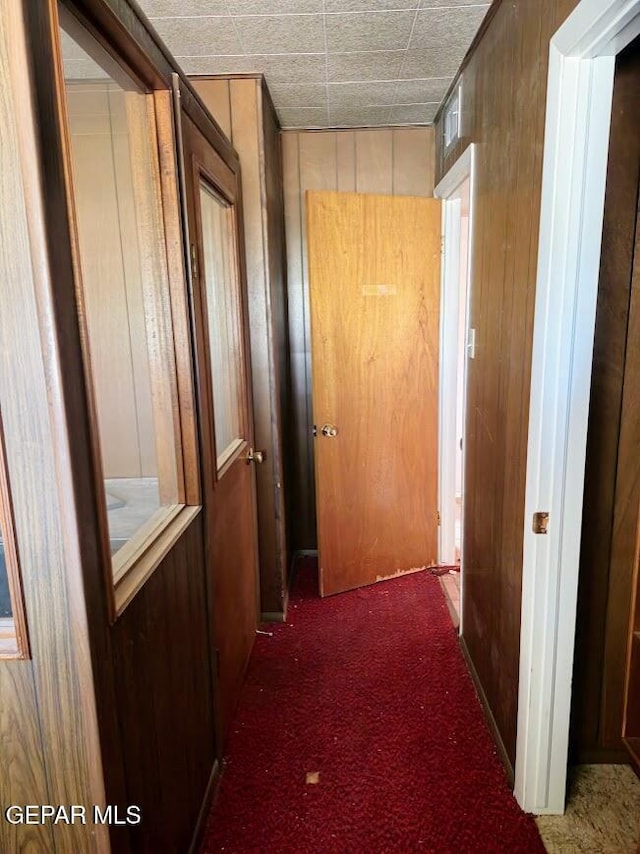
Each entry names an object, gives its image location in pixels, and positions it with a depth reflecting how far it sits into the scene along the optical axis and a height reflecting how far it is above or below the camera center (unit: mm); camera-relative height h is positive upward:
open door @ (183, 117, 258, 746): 1659 -290
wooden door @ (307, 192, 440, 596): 2684 -249
